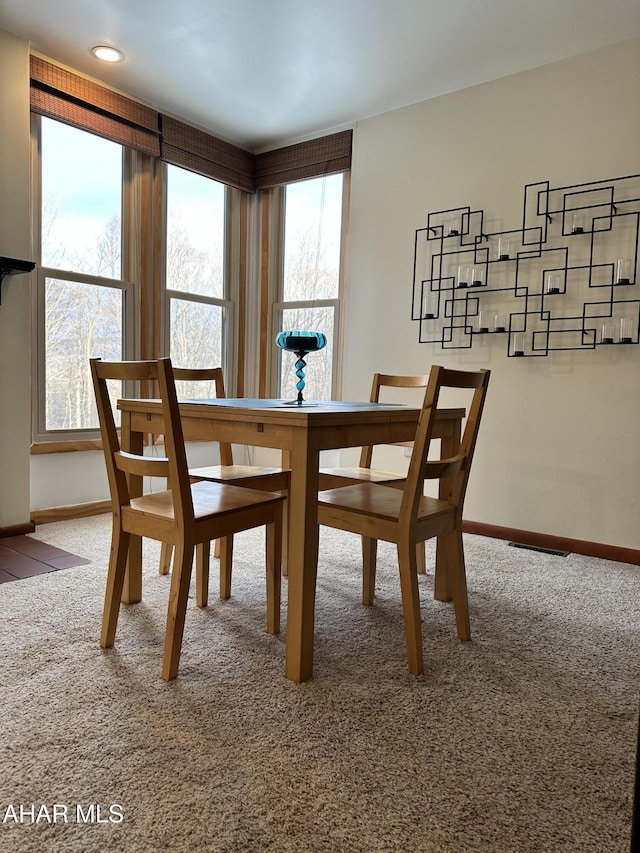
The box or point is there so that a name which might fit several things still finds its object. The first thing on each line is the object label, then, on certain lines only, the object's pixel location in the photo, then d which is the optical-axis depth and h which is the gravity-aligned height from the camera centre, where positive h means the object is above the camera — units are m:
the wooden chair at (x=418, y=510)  1.70 -0.42
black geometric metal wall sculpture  2.92 +0.57
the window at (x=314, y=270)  4.14 +0.74
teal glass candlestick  2.28 +0.12
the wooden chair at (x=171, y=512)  1.61 -0.42
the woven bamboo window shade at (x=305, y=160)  3.97 +1.48
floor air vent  3.06 -0.89
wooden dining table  1.64 -0.19
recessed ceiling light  3.09 +1.65
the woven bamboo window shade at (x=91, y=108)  3.15 +1.47
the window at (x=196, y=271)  4.07 +0.70
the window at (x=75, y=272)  3.34 +0.55
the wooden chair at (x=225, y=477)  2.24 -0.42
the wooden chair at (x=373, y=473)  2.41 -0.42
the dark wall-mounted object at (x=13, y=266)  2.86 +0.47
